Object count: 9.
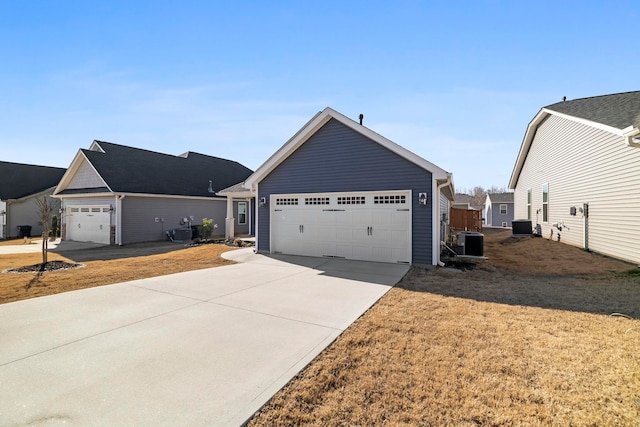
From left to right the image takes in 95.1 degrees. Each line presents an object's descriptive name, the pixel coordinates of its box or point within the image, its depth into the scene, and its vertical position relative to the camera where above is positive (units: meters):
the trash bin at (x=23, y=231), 21.52 -1.28
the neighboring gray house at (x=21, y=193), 21.58 +1.59
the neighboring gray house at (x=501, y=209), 36.44 +0.31
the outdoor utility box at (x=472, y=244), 11.45 -1.30
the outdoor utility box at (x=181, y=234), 17.89 -1.30
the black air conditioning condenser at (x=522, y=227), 17.00 -0.92
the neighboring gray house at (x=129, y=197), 16.48 +1.00
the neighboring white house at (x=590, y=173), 9.14 +1.54
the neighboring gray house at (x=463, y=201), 43.66 +1.76
